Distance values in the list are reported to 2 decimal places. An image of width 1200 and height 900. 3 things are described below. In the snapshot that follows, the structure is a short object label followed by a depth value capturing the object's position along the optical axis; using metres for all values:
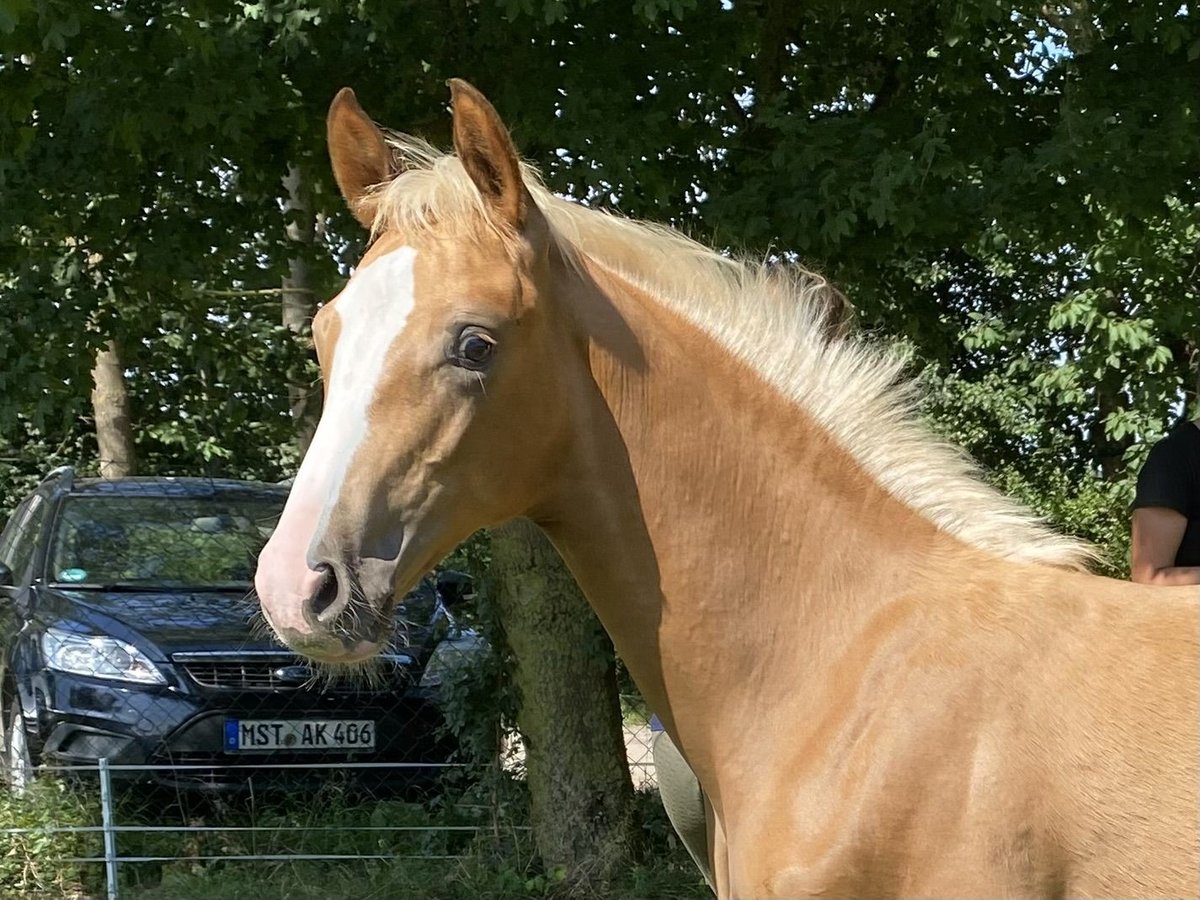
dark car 6.09
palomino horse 2.22
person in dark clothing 3.51
